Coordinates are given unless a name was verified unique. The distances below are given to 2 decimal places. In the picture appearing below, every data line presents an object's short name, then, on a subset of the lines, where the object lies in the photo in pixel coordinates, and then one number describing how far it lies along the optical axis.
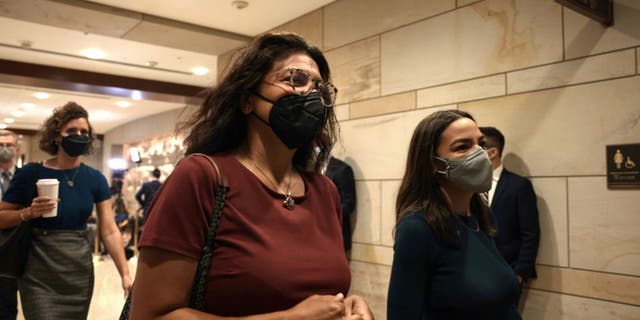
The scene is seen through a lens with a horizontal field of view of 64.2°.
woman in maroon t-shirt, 1.02
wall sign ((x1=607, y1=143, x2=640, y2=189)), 2.74
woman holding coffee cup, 2.57
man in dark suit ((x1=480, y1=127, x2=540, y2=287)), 3.08
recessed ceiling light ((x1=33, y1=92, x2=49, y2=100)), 9.78
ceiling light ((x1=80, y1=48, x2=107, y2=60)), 6.81
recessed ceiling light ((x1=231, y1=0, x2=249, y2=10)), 4.87
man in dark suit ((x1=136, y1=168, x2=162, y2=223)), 9.72
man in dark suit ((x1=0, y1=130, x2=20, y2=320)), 4.26
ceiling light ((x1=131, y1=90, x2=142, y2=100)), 8.38
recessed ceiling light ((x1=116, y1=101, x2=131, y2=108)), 10.99
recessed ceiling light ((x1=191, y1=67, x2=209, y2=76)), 7.75
